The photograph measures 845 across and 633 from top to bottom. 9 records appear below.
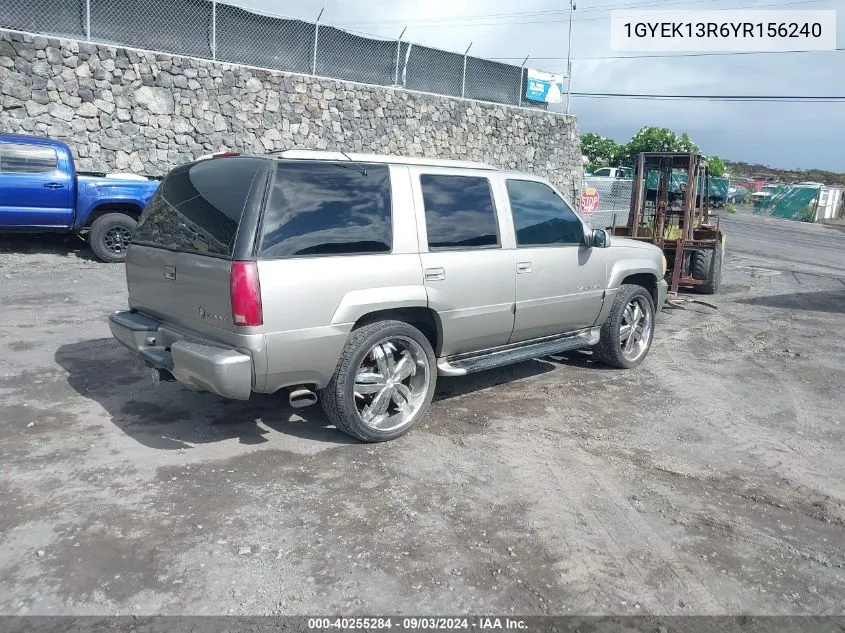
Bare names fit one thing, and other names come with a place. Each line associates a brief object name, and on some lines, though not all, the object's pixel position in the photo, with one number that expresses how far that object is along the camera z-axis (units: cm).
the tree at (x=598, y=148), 4797
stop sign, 1766
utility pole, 2335
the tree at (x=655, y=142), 4088
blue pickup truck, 1084
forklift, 1169
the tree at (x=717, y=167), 4134
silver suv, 413
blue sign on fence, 2223
